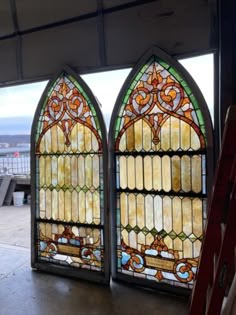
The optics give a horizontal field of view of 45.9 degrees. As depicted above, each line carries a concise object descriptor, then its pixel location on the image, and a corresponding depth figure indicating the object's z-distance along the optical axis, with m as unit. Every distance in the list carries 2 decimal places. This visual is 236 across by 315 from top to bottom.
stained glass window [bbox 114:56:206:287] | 2.62
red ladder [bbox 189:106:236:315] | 1.24
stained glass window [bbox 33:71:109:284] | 3.05
